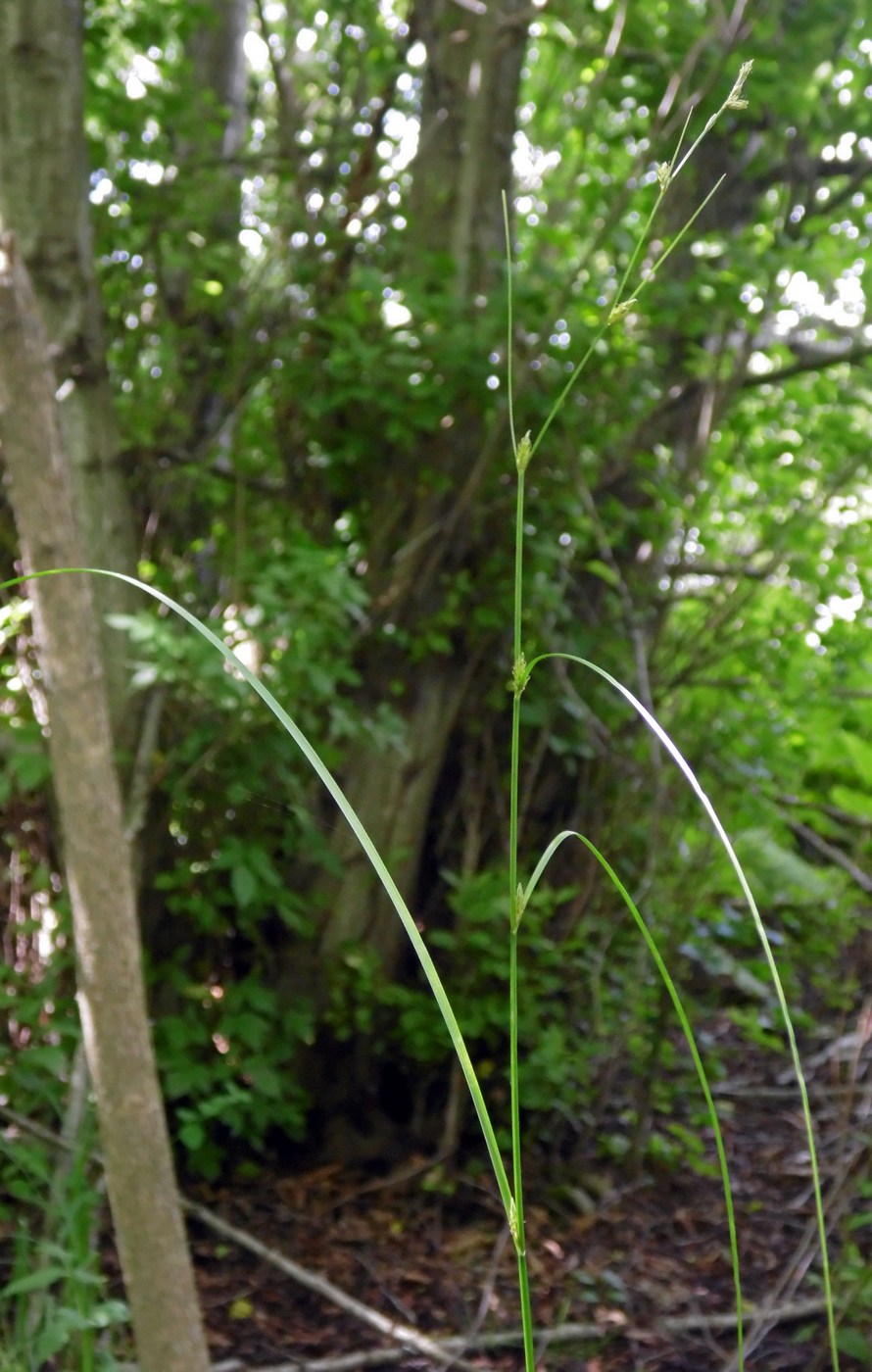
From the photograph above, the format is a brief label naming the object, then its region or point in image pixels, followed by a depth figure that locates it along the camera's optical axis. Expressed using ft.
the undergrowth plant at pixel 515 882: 2.03
